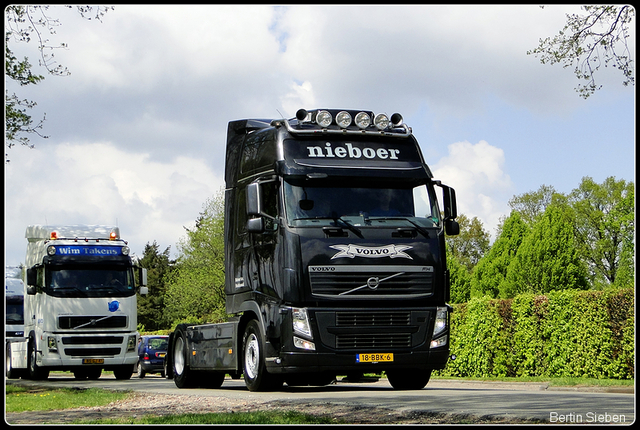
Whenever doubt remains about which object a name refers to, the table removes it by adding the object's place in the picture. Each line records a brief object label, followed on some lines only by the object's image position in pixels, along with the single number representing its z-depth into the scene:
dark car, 33.75
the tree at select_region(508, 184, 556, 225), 67.50
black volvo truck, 13.17
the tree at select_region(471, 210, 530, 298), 51.31
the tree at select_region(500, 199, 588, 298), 45.94
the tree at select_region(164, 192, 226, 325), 49.09
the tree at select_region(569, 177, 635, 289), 60.47
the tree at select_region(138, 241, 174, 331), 87.75
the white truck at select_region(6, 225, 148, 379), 23.06
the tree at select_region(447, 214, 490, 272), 74.06
